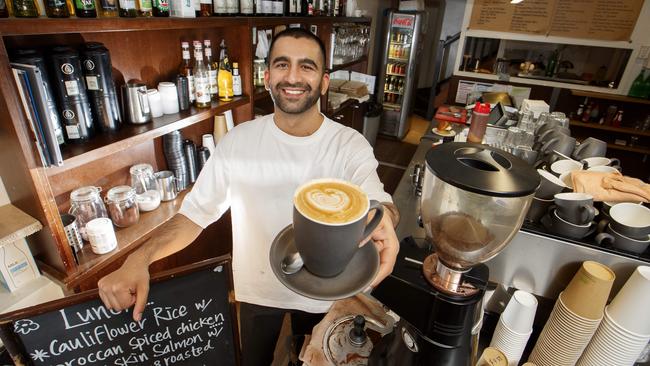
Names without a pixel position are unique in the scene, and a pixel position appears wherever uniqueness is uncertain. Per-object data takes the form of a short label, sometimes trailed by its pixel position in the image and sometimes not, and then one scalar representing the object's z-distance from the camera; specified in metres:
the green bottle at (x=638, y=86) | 4.40
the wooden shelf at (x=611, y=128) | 4.50
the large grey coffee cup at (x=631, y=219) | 1.33
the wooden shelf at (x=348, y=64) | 3.76
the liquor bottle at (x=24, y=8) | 1.14
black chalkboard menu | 0.79
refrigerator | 5.38
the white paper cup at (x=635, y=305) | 0.90
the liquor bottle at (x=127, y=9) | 1.46
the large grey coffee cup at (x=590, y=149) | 2.07
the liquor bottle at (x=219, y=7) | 1.97
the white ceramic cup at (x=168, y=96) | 1.81
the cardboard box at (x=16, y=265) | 1.36
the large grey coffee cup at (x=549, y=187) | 1.53
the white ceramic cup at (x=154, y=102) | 1.74
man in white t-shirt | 1.38
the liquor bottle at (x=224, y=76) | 2.16
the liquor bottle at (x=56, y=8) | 1.21
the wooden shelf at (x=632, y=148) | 4.59
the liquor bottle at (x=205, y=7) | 1.84
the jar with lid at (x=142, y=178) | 1.83
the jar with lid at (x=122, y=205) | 1.69
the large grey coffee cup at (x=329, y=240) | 0.69
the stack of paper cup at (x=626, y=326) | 0.91
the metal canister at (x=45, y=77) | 1.17
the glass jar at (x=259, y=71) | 2.59
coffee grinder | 0.79
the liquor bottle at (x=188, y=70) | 1.94
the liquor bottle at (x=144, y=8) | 1.50
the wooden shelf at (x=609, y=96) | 4.44
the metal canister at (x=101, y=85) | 1.40
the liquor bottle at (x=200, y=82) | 1.96
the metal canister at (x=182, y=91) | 1.89
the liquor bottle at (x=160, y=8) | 1.56
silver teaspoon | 0.78
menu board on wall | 4.34
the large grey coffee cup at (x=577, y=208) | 1.40
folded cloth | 1.44
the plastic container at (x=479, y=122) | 2.47
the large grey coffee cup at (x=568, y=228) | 1.41
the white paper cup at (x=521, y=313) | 0.98
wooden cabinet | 1.14
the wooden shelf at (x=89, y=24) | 1.02
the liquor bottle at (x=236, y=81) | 2.21
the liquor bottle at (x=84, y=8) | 1.27
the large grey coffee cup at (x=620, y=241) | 1.33
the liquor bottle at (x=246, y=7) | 2.13
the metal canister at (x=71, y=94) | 1.29
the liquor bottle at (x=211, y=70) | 2.00
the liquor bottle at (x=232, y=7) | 2.02
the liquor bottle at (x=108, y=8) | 1.37
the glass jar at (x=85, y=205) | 1.54
